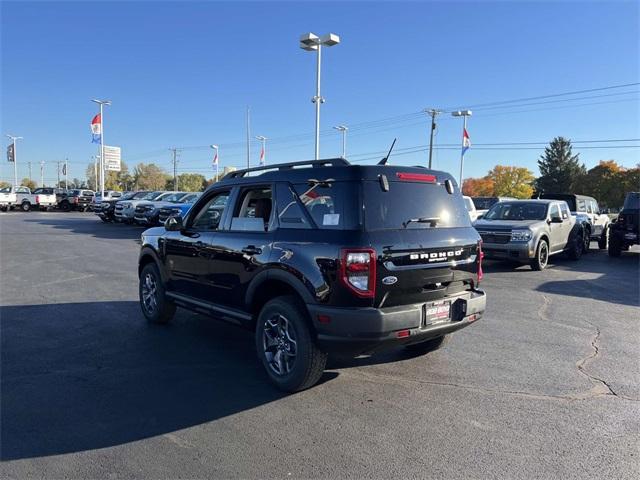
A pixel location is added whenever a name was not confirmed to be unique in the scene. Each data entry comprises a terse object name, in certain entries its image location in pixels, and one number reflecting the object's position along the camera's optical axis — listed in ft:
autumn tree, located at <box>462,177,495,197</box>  339.57
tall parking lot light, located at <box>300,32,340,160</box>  71.82
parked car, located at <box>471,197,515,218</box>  94.81
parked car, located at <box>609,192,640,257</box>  46.62
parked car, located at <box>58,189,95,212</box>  138.51
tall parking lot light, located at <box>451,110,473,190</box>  117.39
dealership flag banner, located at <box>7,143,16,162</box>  188.03
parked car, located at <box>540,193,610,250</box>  56.18
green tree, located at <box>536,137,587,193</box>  283.38
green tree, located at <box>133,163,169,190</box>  381.81
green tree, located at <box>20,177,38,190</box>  441.68
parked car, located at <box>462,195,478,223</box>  54.60
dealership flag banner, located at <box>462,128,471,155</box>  121.70
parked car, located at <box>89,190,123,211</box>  134.10
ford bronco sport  12.34
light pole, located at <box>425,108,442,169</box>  129.80
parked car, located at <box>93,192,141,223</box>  90.84
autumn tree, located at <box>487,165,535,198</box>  317.42
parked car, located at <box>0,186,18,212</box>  123.65
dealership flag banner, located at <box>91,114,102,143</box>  131.03
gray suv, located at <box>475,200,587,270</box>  37.40
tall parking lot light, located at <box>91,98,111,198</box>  133.06
